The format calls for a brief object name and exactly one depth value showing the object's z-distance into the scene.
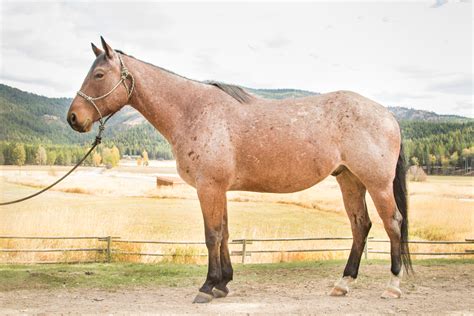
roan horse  4.96
